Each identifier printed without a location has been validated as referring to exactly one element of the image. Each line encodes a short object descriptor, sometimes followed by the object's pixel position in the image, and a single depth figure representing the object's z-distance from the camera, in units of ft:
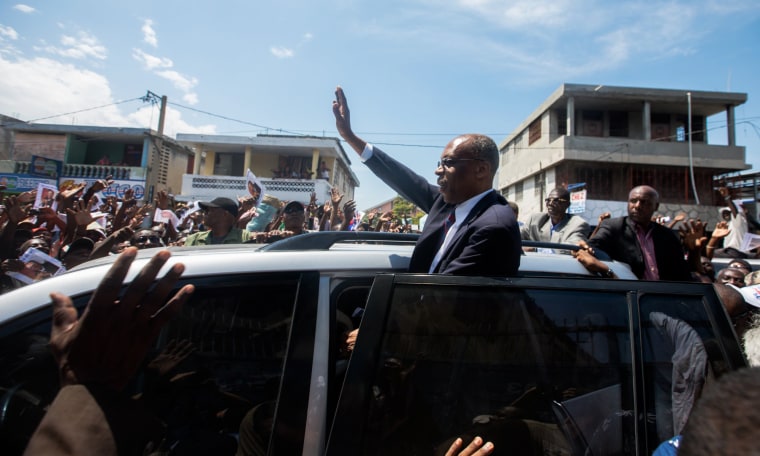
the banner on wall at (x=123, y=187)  71.51
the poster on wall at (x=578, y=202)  30.73
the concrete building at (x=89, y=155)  78.21
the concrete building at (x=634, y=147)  65.10
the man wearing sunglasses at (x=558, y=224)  13.50
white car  4.24
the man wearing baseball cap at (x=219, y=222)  14.12
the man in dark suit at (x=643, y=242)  10.48
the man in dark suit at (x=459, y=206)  5.83
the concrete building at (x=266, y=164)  77.30
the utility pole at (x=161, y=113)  66.95
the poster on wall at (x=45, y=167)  76.48
